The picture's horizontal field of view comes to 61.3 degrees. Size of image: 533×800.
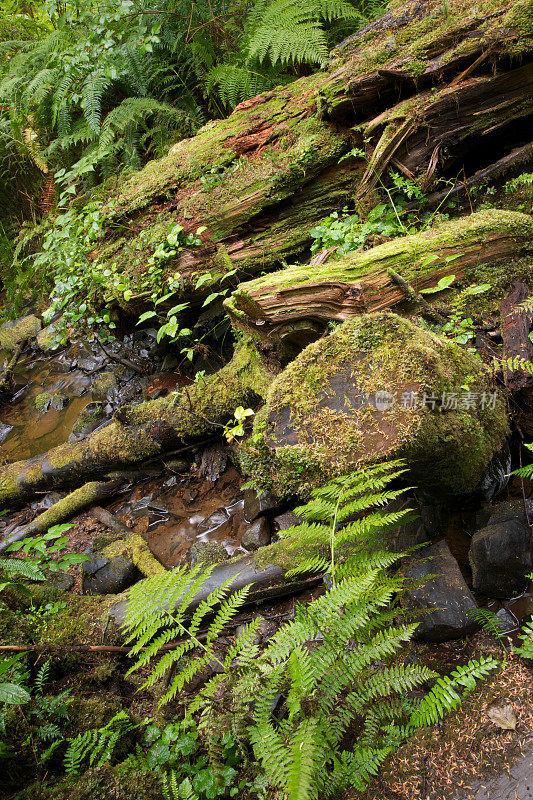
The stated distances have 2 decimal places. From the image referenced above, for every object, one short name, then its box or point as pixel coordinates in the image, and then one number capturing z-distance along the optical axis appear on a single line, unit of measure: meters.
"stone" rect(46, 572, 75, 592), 3.43
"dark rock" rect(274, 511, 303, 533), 3.34
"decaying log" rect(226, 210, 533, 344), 2.72
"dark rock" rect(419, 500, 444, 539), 2.57
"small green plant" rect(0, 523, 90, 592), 2.40
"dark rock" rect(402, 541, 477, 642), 2.13
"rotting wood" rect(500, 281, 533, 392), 2.44
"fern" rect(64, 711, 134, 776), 2.07
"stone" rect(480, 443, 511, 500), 2.58
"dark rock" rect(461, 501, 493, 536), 2.47
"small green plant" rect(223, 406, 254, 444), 3.29
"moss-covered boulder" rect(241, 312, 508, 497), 2.09
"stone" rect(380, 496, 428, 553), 2.51
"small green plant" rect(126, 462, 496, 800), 1.61
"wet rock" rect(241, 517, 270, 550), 3.42
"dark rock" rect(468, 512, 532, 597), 2.20
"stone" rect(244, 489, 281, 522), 3.52
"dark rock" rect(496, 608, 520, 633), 2.11
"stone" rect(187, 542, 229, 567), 3.40
